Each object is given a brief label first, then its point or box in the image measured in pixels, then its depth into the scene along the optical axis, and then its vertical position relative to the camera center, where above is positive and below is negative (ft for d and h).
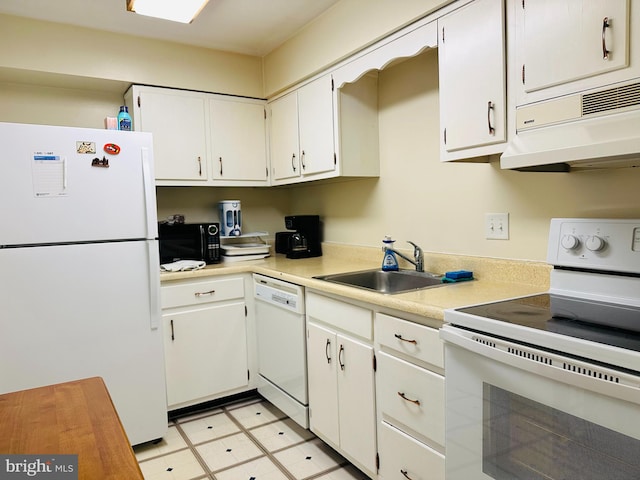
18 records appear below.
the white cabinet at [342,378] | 5.97 -2.40
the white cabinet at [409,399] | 4.88 -2.20
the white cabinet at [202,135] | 9.27 +1.88
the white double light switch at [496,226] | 6.26 -0.21
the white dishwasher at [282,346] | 7.50 -2.38
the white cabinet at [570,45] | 4.04 +1.64
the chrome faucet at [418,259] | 7.42 -0.77
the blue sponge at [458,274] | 6.44 -0.91
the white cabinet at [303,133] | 8.46 +1.76
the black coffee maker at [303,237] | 10.09 -0.47
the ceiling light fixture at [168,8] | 6.97 +3.44
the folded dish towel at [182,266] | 8.61 -0.92
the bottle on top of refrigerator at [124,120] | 8.45 +1.94
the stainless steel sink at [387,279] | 7.15 -1.09
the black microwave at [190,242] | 9.44 -0.50
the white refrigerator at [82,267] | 6.56 -0.71
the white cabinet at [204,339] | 8.41 -2.39
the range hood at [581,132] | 3.83 +0.75
